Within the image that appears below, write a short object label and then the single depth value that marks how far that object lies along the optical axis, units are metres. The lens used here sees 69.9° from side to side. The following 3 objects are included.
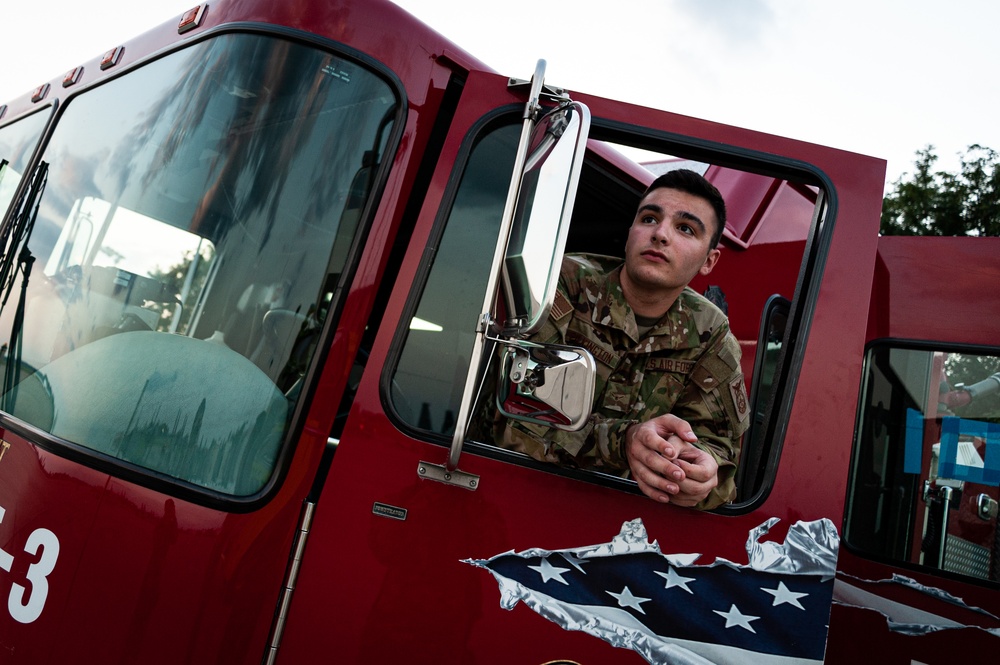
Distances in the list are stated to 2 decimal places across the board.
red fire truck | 1.52
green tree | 11.55
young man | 1.91
